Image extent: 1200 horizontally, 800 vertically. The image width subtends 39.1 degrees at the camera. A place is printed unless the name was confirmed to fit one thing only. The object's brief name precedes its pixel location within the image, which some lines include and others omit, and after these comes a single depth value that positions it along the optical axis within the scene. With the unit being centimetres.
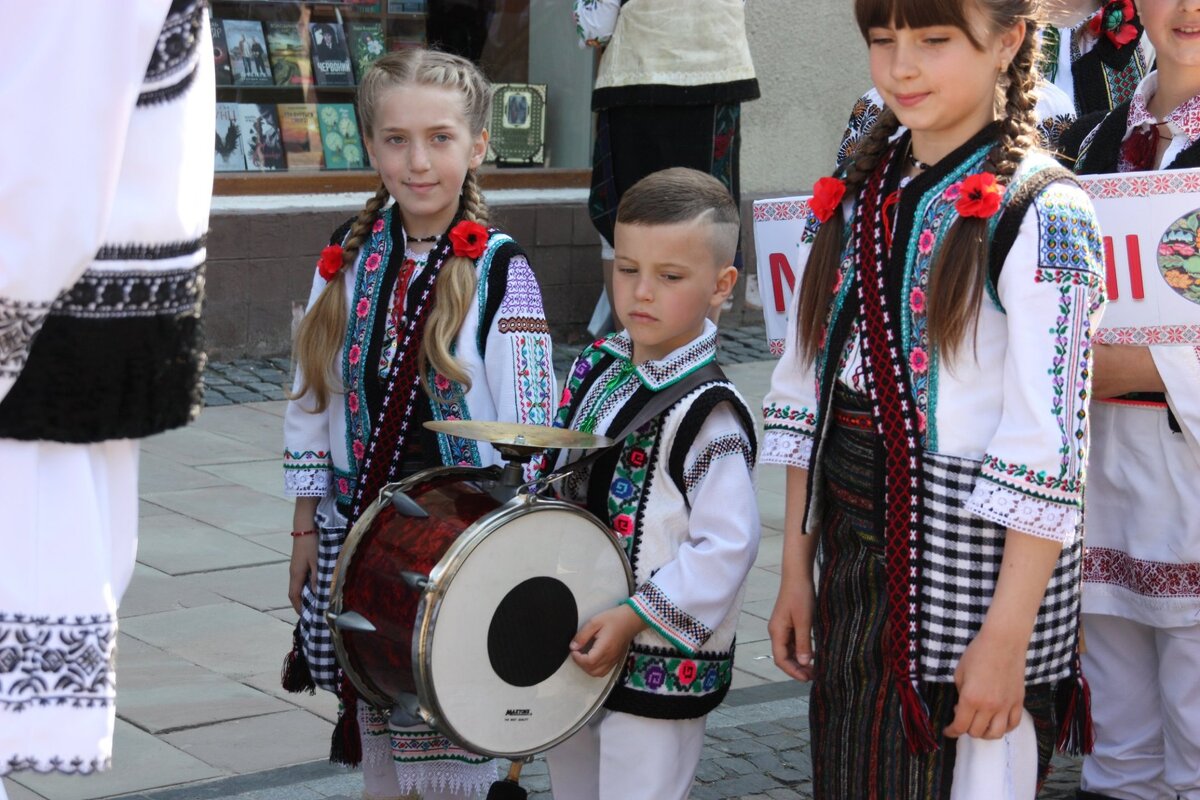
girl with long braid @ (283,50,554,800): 334
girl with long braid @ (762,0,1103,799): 253
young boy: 309
